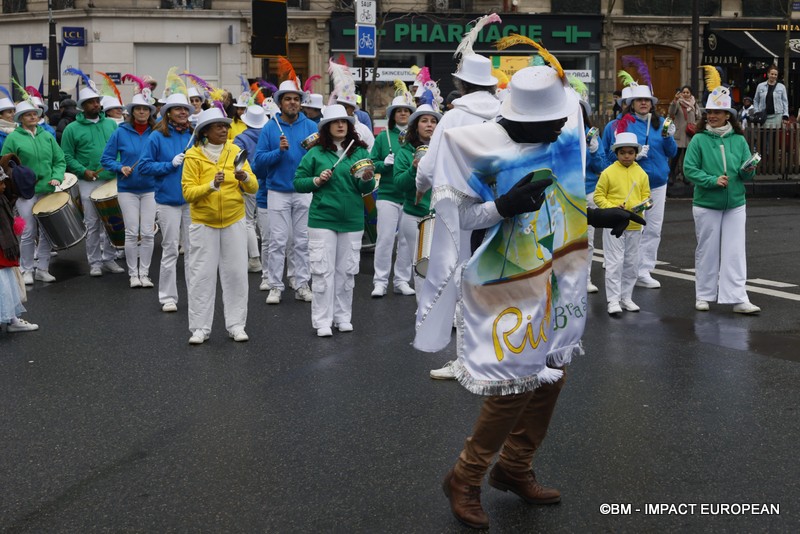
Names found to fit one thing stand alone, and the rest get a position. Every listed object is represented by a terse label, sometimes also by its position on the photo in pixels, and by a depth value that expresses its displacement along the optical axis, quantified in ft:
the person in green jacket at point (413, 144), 32.58
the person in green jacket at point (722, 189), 33.68
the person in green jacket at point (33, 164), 41.39
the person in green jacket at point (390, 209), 36.52
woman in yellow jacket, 30.42
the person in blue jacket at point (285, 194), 36.88
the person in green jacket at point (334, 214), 31.45
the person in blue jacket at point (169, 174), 35.62
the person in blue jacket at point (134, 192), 40.50
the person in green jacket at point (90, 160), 43.42
